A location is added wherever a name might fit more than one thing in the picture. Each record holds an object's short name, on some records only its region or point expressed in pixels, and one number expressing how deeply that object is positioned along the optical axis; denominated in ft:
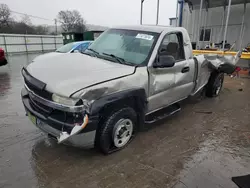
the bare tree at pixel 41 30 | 138.41
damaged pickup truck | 8.40
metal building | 45.11
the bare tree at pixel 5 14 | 140.60
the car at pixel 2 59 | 31.27
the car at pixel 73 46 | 28.56
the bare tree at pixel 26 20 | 148.03
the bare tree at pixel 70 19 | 173.68
